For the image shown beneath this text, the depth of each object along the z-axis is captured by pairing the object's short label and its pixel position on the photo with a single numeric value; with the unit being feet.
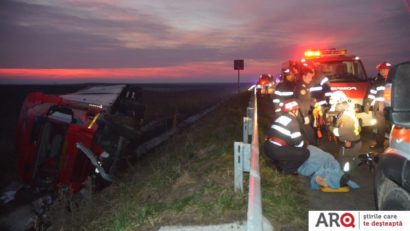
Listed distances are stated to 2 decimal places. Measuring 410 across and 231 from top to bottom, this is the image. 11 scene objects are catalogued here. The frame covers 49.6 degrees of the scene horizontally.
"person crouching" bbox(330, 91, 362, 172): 25.49
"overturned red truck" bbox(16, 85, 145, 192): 28.27
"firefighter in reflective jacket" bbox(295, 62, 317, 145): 33.27
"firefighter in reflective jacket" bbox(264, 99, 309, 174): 23.85
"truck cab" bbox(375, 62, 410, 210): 9.63
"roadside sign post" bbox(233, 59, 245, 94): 78.95
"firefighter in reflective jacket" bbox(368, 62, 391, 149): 30.43
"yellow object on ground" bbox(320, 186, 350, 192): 22.20
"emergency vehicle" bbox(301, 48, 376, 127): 39.22
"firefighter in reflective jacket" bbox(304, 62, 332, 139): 34.71
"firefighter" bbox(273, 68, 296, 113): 35.91
